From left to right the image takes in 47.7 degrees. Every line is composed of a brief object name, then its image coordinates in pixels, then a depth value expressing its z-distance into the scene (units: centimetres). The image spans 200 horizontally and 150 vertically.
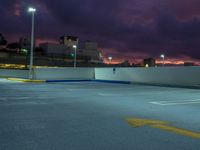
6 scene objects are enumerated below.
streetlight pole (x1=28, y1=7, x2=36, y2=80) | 2745
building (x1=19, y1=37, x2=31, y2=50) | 6768
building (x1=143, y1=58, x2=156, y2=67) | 7528
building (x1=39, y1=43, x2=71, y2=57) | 6378
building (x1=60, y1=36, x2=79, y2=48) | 7475
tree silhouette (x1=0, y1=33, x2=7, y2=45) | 6476
